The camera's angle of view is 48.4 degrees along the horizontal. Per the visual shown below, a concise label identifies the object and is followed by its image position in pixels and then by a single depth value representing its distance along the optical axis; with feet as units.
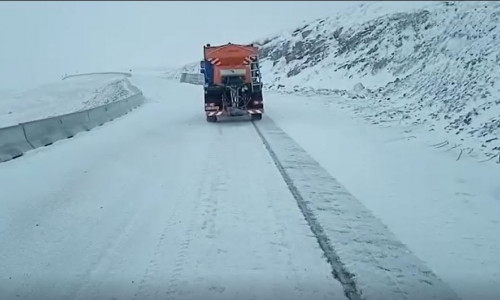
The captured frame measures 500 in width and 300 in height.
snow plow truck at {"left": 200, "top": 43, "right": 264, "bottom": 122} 69.15
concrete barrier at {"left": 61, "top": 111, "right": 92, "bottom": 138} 53.83
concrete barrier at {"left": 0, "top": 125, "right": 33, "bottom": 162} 39.70
